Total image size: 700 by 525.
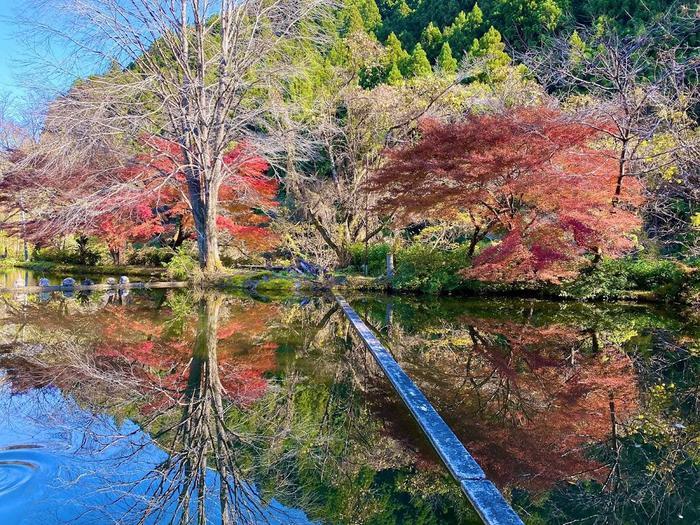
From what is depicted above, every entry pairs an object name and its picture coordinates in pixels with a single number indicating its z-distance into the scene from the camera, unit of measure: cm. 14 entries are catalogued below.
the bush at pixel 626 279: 1018
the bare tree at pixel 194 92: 1081
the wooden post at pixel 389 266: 1199
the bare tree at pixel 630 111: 741
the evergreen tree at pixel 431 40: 2241
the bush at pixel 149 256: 1764
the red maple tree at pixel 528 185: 883
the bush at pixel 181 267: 1369
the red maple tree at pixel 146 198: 1429
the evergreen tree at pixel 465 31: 2158
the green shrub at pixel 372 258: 1354
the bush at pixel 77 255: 1864
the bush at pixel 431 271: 1136
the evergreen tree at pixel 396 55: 2056
